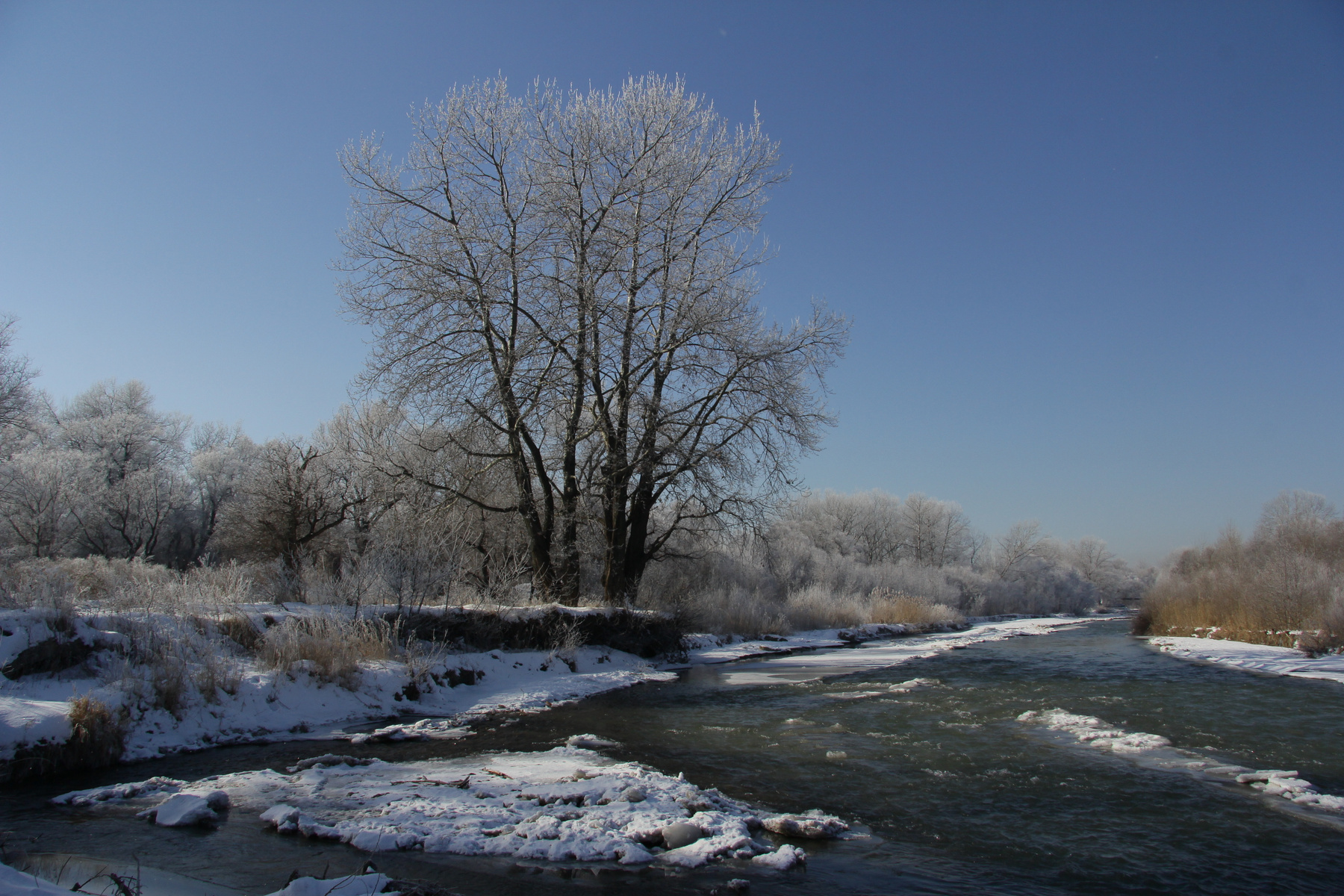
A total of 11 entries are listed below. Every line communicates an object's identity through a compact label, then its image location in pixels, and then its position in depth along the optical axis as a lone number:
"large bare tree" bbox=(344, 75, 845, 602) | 16.23
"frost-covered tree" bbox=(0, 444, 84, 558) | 31.70
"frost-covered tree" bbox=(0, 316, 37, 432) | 25.47
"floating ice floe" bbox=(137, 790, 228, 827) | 5.31
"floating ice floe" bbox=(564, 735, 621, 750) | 8.12
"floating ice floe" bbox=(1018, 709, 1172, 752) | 7.89
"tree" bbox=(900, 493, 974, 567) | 71.75
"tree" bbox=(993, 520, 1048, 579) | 71.56
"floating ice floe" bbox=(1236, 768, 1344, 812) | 5.89
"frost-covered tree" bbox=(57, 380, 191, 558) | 37.22
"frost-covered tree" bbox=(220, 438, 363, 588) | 23.45
